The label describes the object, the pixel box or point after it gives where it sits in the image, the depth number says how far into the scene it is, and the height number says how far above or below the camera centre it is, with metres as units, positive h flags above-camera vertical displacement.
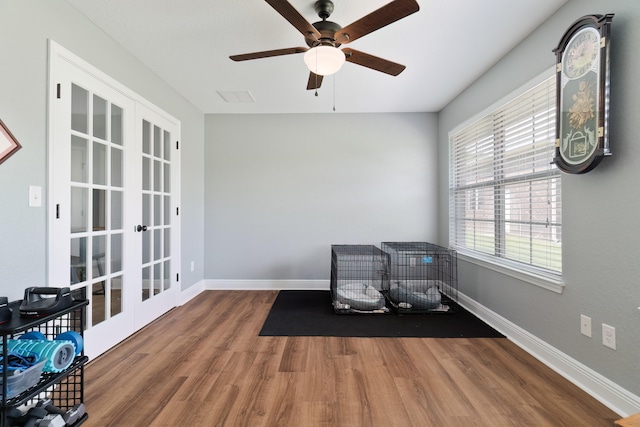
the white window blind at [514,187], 2.07 +0.25
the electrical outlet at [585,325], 1.72 -0.69
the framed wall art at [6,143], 1.48 +0.39
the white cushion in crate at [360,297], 3.01 -0.91
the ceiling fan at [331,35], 1.47 +1.09
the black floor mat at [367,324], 2.53 -1.07
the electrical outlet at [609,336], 1.58 -0.70
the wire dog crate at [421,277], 3.01 -0.80
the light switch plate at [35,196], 1.63 +0.12
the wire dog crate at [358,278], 3.03 -0.81
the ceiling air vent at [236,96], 3.21 +1.42
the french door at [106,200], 1.82 +0.12
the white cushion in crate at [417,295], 2.99 -0.88
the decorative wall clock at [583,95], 1.55 +0.72
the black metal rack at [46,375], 1.13 -0.76
